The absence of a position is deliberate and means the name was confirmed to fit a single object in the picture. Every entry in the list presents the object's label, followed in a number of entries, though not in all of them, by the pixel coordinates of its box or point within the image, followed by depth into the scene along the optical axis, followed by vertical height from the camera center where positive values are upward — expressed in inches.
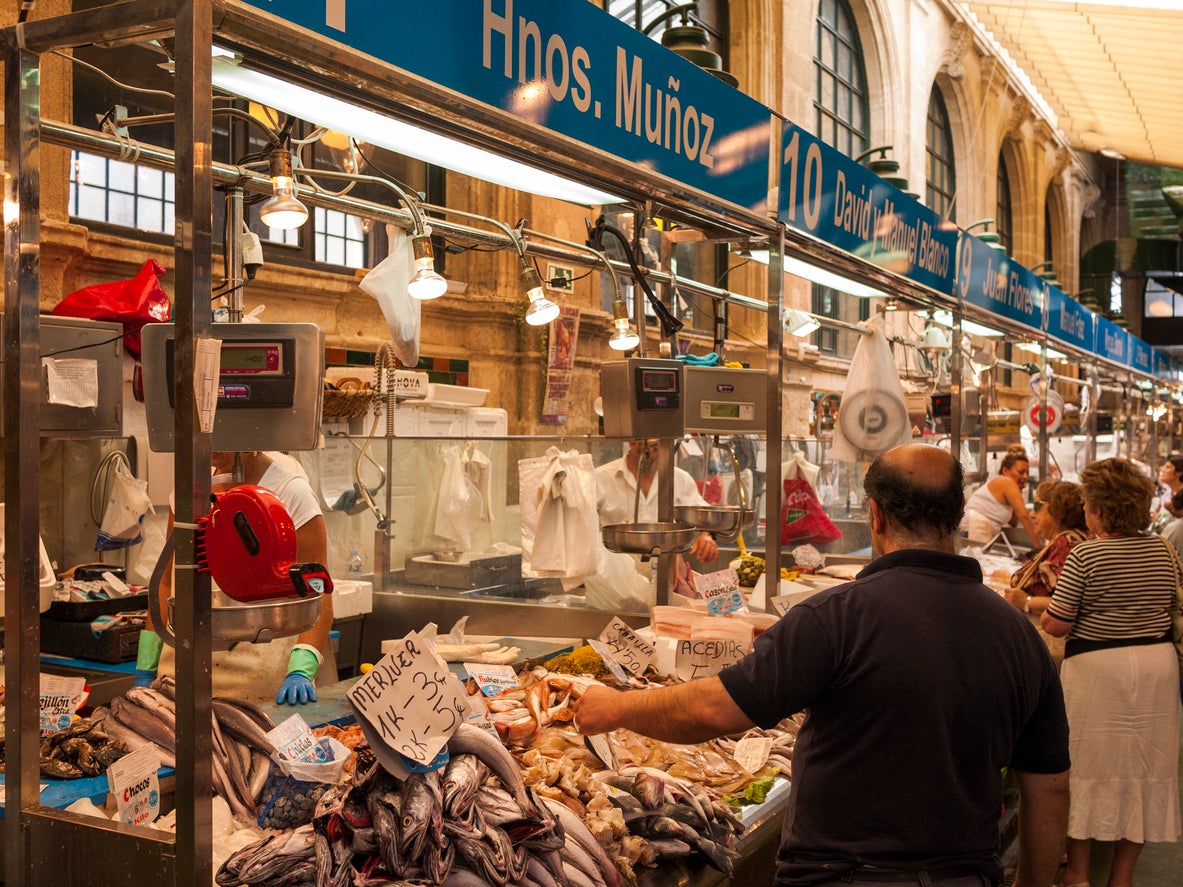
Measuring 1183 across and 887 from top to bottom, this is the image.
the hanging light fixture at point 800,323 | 272.5 +28.2
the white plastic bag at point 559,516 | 205.3 -15.0
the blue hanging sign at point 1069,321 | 339.3 +38.1
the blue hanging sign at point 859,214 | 162.6 +37.2
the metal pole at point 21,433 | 86.6 +0.0
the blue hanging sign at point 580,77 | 87.1 +34.3
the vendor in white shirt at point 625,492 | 253.3 -12.9
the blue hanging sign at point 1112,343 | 440.5 +39.8
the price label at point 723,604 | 161.5 -24.4
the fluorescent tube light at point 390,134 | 90.3 +28.7
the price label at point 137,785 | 93.0 -29.8
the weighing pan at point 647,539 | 148.3 -13.9
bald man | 87.0 -21.3
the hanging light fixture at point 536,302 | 149.8 +18.0
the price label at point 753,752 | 137.7 -39.8
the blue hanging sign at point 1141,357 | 541.6 +40.8
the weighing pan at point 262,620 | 77.2 -13.0
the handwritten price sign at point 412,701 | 85.8 -20.9
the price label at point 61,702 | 115.0 -27.9
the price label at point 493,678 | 140.4 -30.6
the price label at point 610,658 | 140.9 -28.6
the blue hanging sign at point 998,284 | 248.5 +37.8
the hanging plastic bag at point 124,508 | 211.8 -14.2
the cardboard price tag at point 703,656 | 130.4 -25.8
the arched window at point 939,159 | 738.2 +187.7
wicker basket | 243.4 +6.6
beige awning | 482.9 +206.1
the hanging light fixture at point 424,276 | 132.5 +18.8
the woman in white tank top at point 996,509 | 367.9 -24.2
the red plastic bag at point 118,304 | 140.3 +16.4
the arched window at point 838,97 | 573.0 +181.5
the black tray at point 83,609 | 192.9 -30.5
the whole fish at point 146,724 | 111.0 -29.2
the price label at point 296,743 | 103.0 -28.8
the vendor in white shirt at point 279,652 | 140.2 -28.8
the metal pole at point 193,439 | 72.5 -0.4
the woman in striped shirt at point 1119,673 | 186.4 -40.9
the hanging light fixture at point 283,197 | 99.5 +21.4
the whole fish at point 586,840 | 99.1 -36.3
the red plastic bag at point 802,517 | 297.9 -21.8
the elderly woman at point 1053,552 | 223.9 -23.3
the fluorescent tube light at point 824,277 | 180.1 +29.6
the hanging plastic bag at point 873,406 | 209.5 +5.6
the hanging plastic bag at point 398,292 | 165.9 +21.3
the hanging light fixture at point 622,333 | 154.7 +14.3
